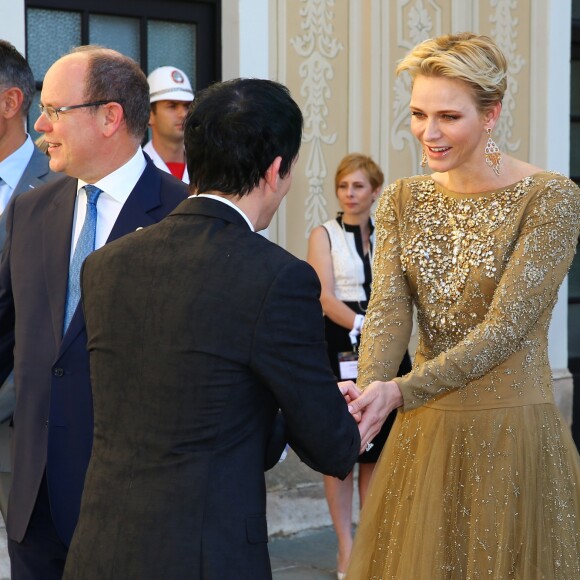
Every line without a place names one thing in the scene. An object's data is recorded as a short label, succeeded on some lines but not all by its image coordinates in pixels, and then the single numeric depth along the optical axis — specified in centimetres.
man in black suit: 213
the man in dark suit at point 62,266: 290
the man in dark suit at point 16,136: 375
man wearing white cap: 524
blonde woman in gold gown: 313
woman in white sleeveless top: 536
